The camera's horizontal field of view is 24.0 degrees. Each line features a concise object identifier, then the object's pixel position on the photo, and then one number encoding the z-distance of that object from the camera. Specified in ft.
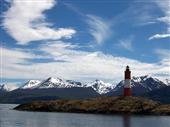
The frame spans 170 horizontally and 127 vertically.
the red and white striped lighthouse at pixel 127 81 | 565.74
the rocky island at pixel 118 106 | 557.74
